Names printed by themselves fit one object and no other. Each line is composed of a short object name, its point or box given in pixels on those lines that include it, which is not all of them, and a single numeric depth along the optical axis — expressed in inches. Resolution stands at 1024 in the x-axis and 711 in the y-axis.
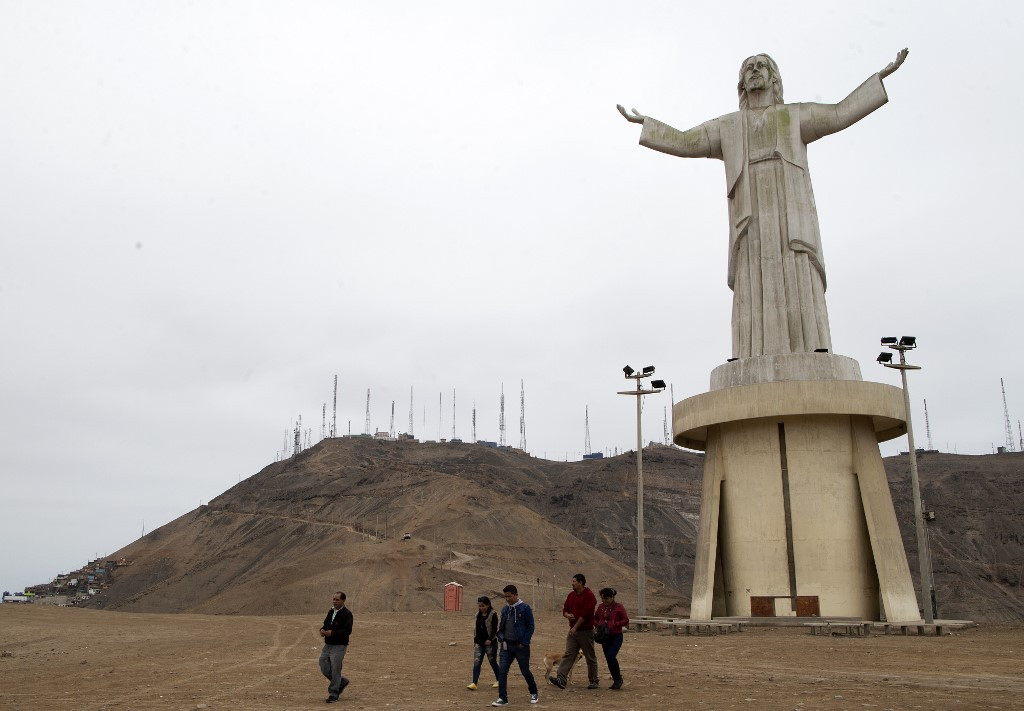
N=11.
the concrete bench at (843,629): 724.7
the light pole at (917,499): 896.9
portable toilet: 1534.2
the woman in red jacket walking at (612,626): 436.8
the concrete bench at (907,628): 731.4
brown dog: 459.5
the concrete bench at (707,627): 770.8
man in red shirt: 434.3
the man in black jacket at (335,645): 420.7
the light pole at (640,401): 1071.0
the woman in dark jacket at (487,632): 437.4
